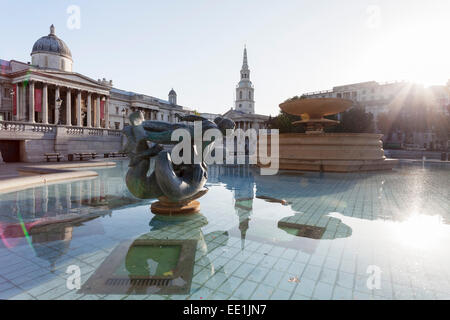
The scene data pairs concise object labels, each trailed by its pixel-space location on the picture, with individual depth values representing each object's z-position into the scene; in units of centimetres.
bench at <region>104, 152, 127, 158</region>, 2651
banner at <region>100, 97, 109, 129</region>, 4480
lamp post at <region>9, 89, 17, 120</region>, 3578
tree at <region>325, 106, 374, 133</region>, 4803
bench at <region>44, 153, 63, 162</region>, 2051
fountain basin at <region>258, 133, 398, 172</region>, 1539
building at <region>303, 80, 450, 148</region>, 6066
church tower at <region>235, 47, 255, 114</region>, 9744
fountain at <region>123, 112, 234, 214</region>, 593
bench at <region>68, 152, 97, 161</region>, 2216
